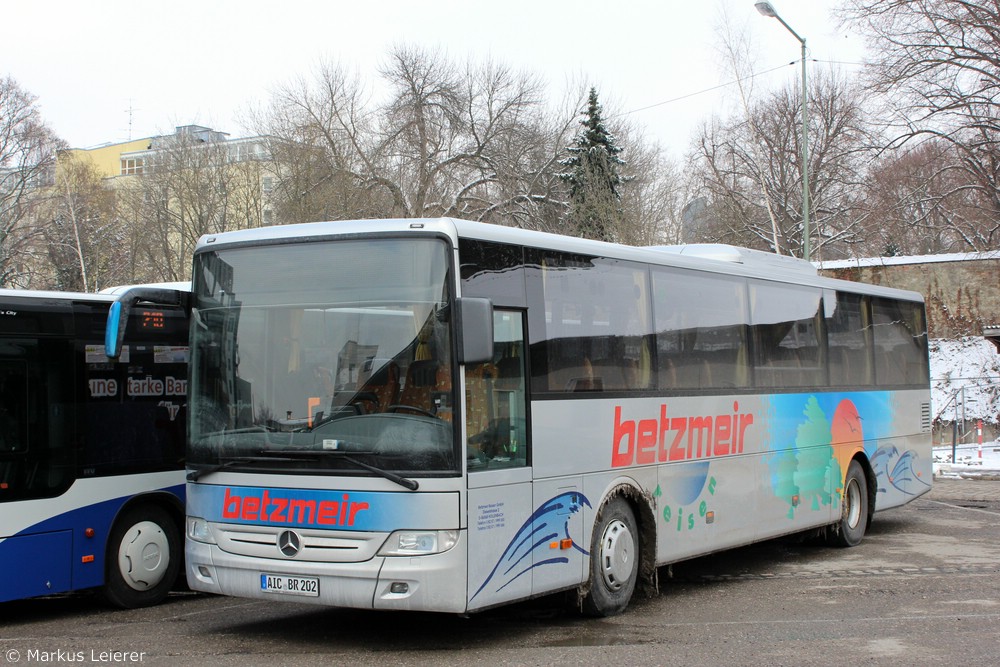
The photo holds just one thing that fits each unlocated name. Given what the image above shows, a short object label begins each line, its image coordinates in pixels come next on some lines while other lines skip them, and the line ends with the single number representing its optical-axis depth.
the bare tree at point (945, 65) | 28.89
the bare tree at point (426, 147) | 37.25
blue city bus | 8.78
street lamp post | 25.52
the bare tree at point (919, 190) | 31.88
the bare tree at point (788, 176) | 45.12
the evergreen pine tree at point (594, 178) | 34.56
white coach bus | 7.27
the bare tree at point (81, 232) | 48.69
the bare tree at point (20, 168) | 51.91
